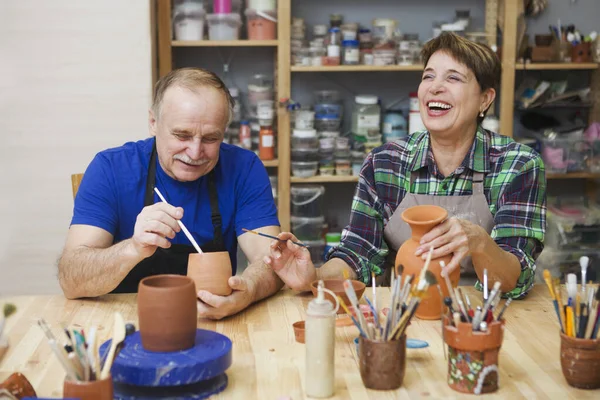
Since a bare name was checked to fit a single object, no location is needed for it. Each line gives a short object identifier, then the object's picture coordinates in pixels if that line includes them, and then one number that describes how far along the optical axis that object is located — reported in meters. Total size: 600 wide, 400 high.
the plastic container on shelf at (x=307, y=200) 3.86
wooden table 1.37
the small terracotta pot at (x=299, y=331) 1.60
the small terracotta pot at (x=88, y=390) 1.16
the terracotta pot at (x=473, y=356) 1.31
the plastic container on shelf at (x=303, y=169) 3.79
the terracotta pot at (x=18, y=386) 1.22
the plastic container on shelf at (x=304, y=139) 3.76
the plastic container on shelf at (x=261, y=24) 3.68
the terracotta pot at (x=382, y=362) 1.33
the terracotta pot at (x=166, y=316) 1.32
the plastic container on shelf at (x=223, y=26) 3.68
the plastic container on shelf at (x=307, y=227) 3.86
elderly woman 2.12
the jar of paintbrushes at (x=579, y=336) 1.36
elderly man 1.87
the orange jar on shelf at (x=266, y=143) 3.75
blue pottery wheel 1.27
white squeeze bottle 1.32
